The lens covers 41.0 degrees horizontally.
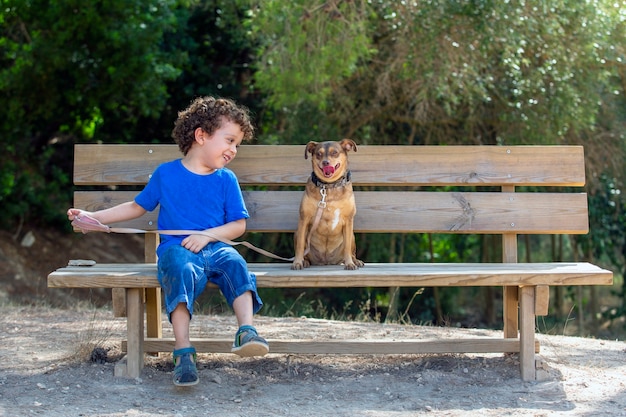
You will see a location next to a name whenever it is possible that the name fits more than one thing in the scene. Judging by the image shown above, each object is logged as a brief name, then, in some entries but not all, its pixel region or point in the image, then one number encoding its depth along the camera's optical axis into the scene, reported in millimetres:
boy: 4105
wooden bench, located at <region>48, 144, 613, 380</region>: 5102
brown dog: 4652
